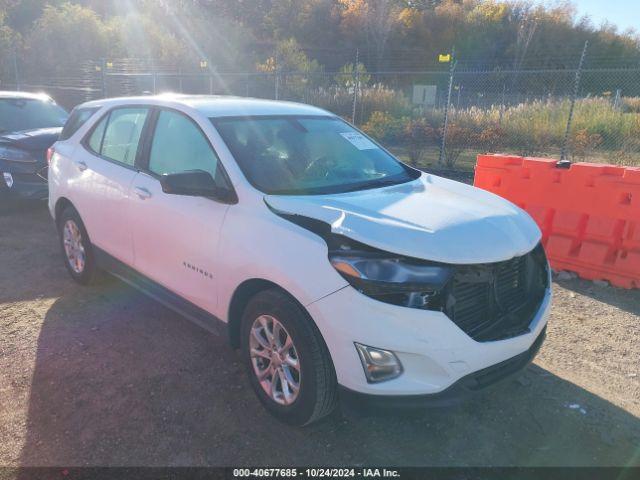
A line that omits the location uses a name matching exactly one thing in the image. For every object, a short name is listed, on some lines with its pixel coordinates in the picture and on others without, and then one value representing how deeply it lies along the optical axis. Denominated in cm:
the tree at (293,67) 1960
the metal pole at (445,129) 1070
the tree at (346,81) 1936
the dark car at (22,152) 687
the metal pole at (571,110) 954
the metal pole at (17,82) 1891
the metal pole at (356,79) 1193
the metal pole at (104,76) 1576
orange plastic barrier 484
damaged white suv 238
